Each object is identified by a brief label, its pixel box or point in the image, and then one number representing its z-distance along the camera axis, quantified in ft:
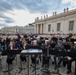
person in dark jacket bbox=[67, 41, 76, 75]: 13.91
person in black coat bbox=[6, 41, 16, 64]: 15.66
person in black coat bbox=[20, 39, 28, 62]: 17.79
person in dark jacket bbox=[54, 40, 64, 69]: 16.47
